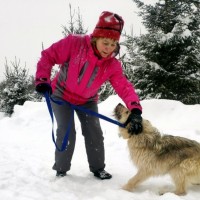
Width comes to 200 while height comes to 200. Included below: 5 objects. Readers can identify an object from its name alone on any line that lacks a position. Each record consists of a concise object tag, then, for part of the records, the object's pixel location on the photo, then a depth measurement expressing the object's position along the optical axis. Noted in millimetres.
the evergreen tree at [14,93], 17844
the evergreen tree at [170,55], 9484
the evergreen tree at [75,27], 16389
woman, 3625
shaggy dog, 3404
